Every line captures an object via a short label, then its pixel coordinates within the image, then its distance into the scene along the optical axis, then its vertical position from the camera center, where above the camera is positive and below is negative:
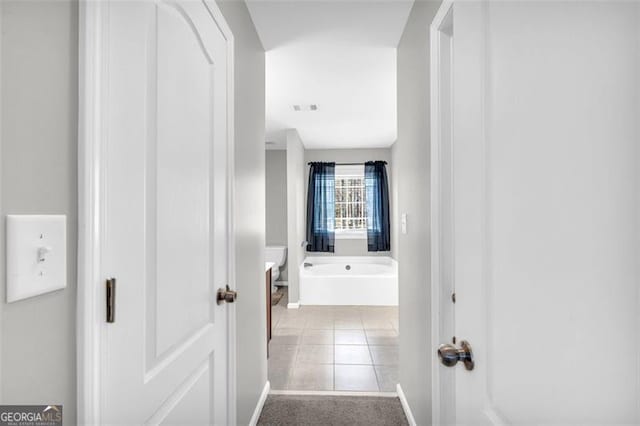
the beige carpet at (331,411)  1.97 -1.24
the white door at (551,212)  0.40 +0.01
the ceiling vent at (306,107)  3.58 +1.21
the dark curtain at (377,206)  5.64 +0.17
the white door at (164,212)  0.68 +0.01
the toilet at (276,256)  5.49 -0.67
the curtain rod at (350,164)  5.78 +0.92
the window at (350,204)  5.88 +0.22
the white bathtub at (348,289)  4.56 -1.03
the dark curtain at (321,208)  5.66 +0.14
